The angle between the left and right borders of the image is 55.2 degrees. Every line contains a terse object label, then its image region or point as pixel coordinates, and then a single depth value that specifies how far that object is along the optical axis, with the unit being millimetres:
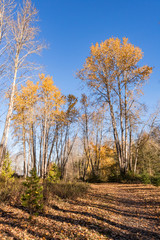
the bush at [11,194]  5252
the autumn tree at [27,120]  12248
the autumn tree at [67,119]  14556
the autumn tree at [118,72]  12156
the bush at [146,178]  9821
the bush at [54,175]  9914
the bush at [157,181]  8680
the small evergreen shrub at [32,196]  4599
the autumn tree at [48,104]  12930
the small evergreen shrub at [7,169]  7901
